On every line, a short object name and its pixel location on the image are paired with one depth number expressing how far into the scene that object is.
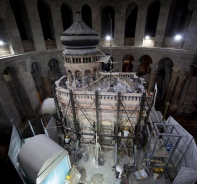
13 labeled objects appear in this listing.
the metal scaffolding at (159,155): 10.43
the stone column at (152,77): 20.33
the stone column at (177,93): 17.81
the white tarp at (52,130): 12.93
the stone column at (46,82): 19.48
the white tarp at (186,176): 8.73
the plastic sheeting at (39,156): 8.12
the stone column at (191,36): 15.12
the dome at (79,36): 10.40
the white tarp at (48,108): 14.87
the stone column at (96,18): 19.33
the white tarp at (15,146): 9.33
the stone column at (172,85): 18.55
